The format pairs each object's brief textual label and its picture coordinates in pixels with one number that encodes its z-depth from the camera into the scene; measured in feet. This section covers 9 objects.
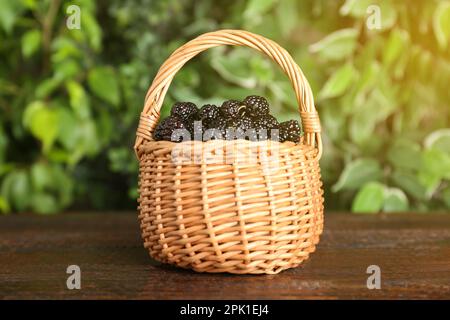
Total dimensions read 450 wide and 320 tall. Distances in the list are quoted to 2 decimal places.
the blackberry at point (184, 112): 3.02
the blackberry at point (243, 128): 2.85
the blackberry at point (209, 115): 2.92
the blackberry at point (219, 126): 2.83
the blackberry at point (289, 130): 2.97
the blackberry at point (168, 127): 2.92
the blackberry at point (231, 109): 2.92
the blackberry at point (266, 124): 2.90
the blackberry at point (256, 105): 3.00
